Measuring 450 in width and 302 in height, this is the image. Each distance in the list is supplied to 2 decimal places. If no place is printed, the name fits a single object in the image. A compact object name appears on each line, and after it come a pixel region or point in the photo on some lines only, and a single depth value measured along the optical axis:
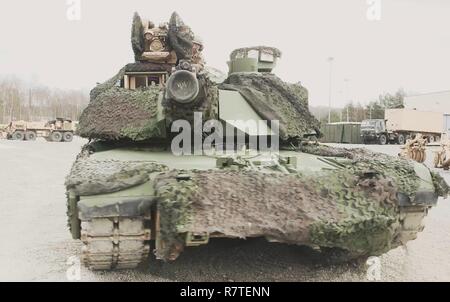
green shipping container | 36.78
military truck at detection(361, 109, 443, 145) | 34.94
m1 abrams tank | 4.38
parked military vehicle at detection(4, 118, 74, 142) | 37.75
